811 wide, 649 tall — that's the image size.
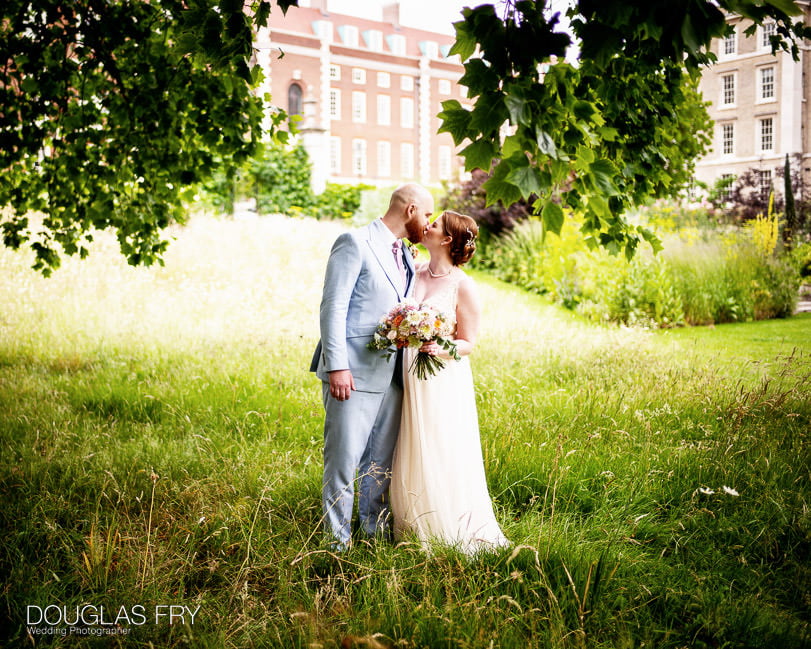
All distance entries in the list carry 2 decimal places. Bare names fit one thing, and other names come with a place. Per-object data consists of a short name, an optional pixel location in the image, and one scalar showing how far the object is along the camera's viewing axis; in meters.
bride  3.57
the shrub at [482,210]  18.50
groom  3.43
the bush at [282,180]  22.20
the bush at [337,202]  23.72
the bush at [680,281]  9.62
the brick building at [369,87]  44.78
